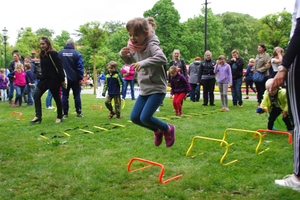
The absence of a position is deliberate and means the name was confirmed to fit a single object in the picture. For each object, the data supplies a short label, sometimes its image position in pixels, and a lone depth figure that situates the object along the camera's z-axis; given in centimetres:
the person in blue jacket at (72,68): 861
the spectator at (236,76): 1145
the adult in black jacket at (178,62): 1090
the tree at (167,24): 4462
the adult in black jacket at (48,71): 758
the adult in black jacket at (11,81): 1253
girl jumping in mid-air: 381
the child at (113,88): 861
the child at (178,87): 889
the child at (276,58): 882
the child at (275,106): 577
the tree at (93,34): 2012
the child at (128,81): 1359
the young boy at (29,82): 1199
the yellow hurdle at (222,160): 413
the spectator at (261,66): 1059
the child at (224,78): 1059
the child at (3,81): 1355
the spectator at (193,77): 1362
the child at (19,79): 1177
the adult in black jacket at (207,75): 1173
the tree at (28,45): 4284
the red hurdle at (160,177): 355
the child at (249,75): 1345
